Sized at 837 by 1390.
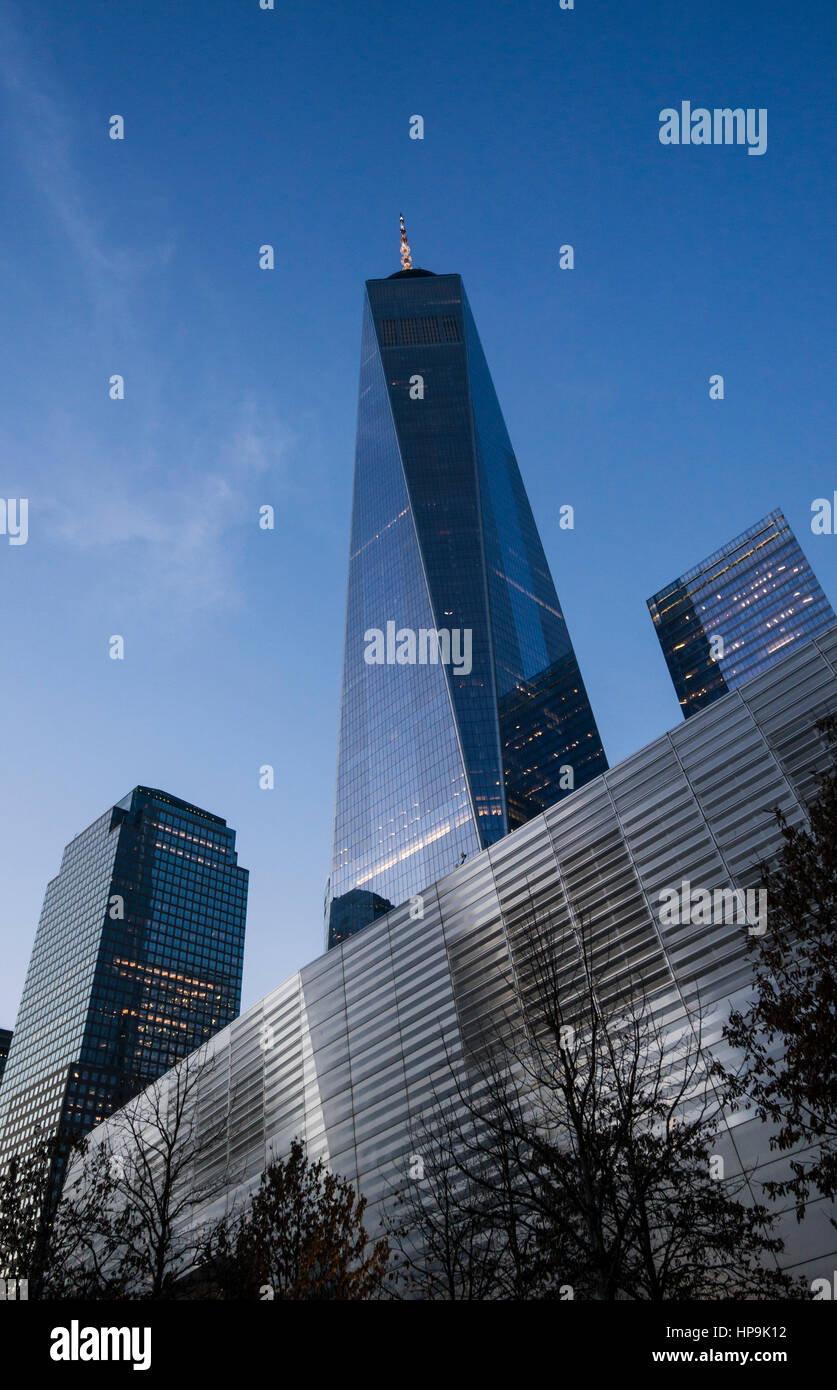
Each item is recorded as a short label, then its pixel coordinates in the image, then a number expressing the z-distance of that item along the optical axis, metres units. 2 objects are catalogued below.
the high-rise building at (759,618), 180.88
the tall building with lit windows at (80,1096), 192.00
